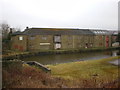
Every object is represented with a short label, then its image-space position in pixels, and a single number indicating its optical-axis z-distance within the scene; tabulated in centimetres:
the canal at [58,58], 2125
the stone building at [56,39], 3188
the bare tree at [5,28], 3931
